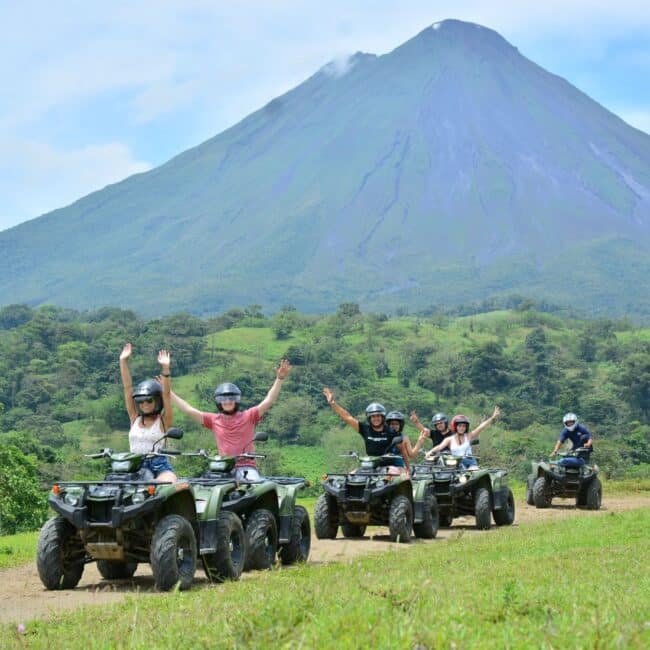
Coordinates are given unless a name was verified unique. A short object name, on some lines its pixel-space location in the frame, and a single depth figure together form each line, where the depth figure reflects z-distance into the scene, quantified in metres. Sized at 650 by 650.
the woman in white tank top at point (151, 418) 12.44
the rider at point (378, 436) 17.83
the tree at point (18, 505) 33.66
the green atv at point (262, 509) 13.45
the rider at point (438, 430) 22.67
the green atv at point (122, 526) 11.58
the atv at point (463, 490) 20.78
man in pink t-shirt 13.95
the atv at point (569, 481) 25.91
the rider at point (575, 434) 25.67
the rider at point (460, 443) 21.73
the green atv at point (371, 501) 17.56
